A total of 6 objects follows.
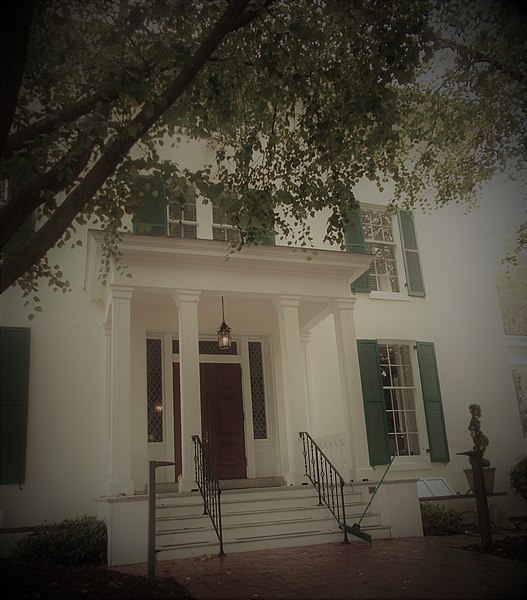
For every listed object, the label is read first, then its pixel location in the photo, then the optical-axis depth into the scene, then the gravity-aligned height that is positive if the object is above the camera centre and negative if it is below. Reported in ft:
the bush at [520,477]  39.68 -3.21
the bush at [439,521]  31.27 -4.62
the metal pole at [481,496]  24.32 -2.70
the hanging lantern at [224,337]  33.27 +6.34
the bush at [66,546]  25.88 -3.88
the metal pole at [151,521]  19.43 -2.26
